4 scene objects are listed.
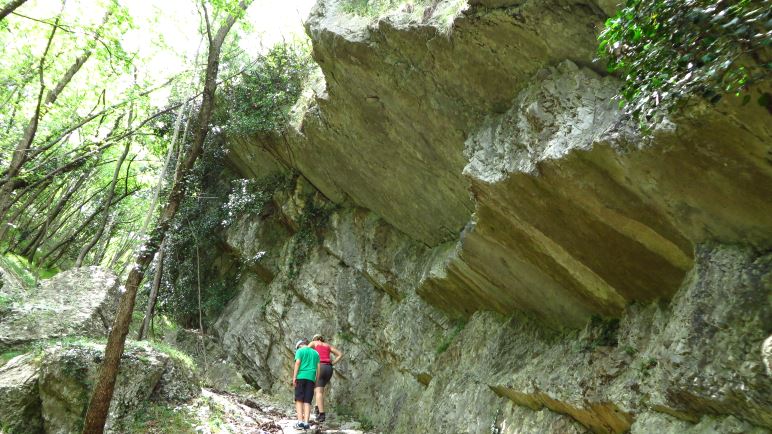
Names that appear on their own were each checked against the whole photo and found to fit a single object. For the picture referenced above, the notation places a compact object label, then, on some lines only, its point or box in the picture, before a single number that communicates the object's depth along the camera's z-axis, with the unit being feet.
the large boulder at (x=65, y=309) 32.24
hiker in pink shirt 32.96
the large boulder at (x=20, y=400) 25.18
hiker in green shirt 29.50
